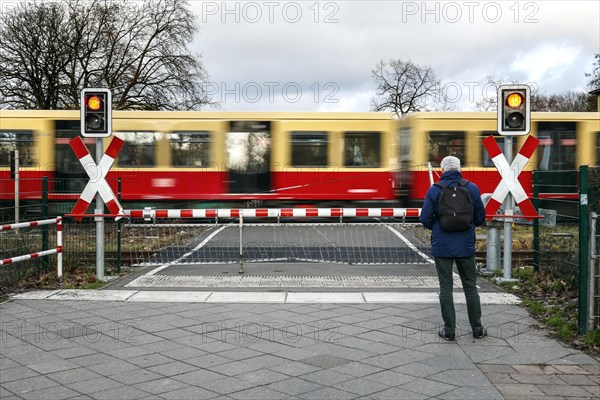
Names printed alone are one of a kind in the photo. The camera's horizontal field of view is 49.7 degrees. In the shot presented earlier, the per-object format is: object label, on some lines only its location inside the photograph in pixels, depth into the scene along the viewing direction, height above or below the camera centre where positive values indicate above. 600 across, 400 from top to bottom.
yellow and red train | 19.44 +0.98
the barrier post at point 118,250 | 10.83 -1.06
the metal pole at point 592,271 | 6.36 -0.82
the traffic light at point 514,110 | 9.76 +1.17
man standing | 6.41 -0.45
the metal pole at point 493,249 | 10.69 -1.01
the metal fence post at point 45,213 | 10.12 -0.42
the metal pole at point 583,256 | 6.41 -0.68
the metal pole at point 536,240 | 10.05 -0.81
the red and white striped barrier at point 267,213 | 11.12 -0.45
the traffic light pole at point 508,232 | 9.72 -0.67
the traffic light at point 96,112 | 9.86 +1.14
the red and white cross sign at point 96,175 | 9.87 +0.18
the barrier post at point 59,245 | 9.84 -0.89
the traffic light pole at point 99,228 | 9.86 -0.64
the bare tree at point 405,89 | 56.69 +8.84
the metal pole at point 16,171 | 16.73 +0.41
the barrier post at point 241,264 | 10.65 -1.27
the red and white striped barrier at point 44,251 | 8.65 -0.88
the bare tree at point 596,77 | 45.94 +7.95
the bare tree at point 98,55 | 35.56 +7.56
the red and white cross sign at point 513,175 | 9.73 +0.20
